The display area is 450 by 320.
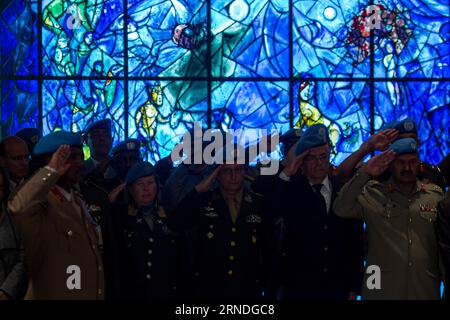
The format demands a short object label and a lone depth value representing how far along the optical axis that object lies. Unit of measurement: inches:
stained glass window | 428.8
